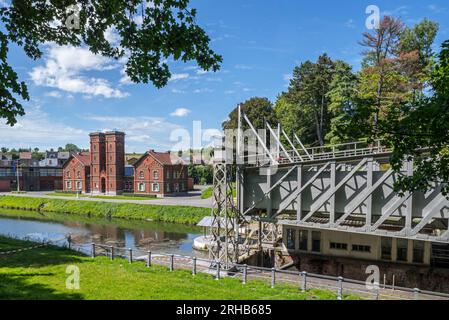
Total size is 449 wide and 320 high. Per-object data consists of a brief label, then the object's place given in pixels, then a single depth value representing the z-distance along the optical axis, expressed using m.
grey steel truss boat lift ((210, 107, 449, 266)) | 15.98
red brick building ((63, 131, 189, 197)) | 60.62
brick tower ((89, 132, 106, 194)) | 65.38
